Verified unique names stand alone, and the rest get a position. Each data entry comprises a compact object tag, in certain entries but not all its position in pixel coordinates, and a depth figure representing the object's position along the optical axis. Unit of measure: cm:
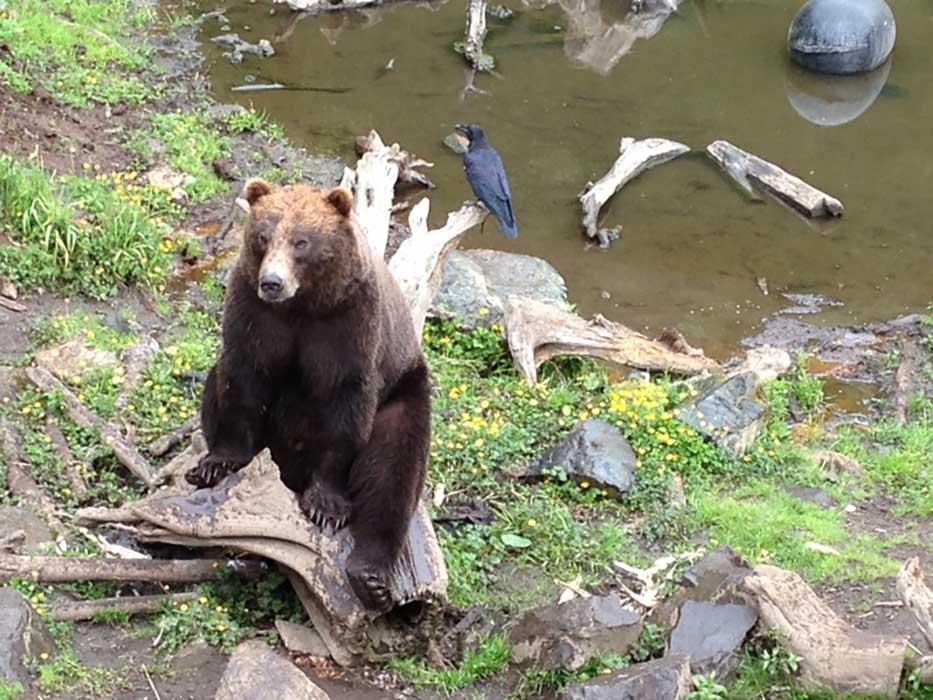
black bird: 1038
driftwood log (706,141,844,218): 1287
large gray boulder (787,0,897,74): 1602
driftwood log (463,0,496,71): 1534
